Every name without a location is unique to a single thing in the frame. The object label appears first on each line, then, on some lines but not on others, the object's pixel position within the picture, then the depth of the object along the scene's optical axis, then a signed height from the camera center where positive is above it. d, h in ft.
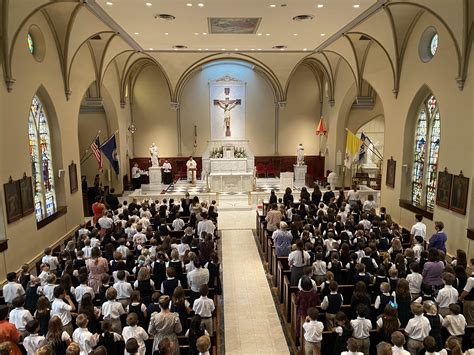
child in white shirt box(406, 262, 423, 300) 23.32 -7.92
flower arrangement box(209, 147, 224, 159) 78.23 -1.20
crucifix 80.53 +8.85
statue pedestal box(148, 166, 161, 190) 70.18 -5.37
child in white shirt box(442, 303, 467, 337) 18.84 -8.47
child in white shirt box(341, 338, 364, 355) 15.67 -7.98
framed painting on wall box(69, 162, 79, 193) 46.70 -3.70
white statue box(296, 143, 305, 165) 73.10 -1.48
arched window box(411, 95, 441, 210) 43.06 -0.81
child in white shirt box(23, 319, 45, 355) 16.96 -8.41
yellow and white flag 55.57 +0.37
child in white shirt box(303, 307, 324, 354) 18.88 -8.86
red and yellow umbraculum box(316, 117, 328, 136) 71.49 +3.31
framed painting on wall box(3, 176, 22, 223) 31.73 -4.37
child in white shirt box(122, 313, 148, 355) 17.20 -8.26
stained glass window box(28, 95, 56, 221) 40.86 -1.59
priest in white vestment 73.31 -4.14
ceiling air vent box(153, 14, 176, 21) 38.60 +13.03
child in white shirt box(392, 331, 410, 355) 15.76 -7.87
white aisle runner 24.23 -11.74
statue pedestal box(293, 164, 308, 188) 73.69 -5.08
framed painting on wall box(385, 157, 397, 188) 48.98 -3.11
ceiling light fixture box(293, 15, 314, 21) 39.19 +13.12
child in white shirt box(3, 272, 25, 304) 22.34 -8.17
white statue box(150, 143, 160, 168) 70.28 -1.60
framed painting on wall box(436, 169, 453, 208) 36.47 -3.96
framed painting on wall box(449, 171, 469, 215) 33.81 -4.10
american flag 52.37 -0.40
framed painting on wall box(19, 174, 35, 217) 34.19 -4.35
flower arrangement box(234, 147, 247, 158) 78.50 -1.20
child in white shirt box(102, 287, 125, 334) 19.42 -8.16
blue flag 53.31 -0.13
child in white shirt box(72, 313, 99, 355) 16.85 -8.20
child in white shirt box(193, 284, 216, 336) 20.93 -8.51
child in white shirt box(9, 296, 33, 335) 19.25 -8.28
